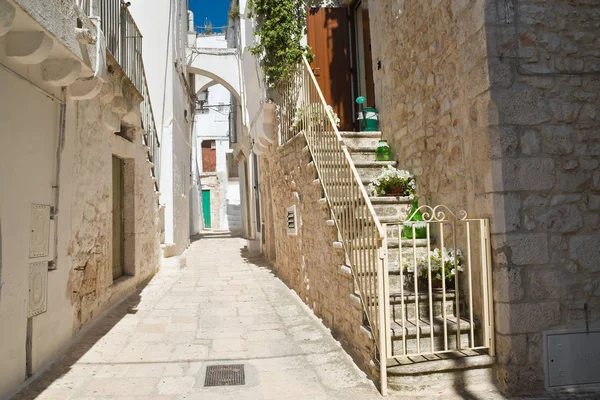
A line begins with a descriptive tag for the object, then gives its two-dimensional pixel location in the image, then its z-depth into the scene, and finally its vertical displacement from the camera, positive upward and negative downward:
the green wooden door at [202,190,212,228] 23.95 +1.18
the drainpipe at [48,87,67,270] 4.00 +0.44
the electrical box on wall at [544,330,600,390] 3.39 -1.02
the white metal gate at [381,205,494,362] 3.46 -0.63
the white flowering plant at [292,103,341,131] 5.48 +1.37
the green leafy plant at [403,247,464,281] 3.91 -0.37
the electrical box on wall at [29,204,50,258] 3.61 +0.01
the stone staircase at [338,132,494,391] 3.36 -0.94
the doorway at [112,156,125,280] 6.52 +0.16
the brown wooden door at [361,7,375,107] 7.54 +2.68
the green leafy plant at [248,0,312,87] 7.54 +3.08
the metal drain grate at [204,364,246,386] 3.66 -1.19
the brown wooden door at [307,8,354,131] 7.57 +2.75
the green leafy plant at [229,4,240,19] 13.24 +6.20
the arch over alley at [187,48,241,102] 14.59 +5.02
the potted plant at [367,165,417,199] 5.06 +0.42
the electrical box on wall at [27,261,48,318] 3.56 -0.43
